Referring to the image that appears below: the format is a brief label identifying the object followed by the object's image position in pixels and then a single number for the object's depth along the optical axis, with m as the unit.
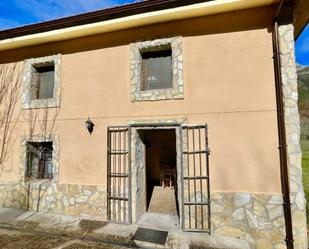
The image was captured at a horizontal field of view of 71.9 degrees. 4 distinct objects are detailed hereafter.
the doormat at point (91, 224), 4.99
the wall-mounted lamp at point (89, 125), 5.59
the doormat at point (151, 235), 4.41
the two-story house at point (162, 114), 4.38
